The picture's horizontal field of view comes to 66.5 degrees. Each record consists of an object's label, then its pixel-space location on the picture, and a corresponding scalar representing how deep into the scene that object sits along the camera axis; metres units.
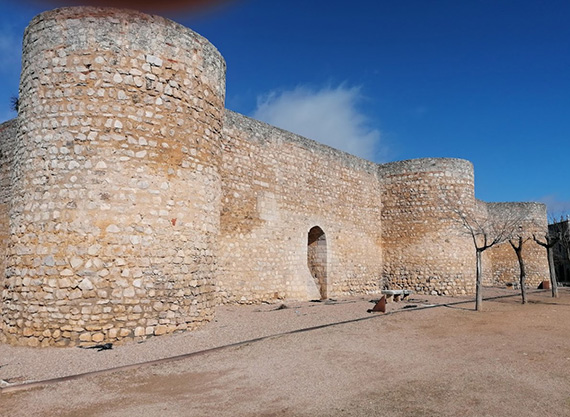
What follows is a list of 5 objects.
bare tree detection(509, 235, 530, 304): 13.11
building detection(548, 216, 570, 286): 27.08
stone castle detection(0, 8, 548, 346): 6.50
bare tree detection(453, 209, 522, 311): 17.73
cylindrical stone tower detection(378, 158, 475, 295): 17.73
